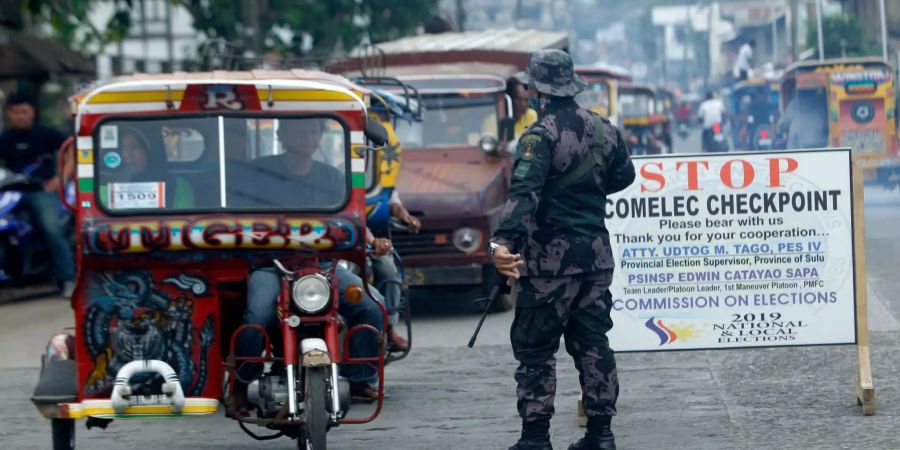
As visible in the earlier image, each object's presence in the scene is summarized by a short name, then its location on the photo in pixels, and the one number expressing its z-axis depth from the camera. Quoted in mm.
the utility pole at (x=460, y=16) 54034
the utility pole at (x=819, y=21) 38312
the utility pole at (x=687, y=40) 117150
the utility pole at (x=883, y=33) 34212
